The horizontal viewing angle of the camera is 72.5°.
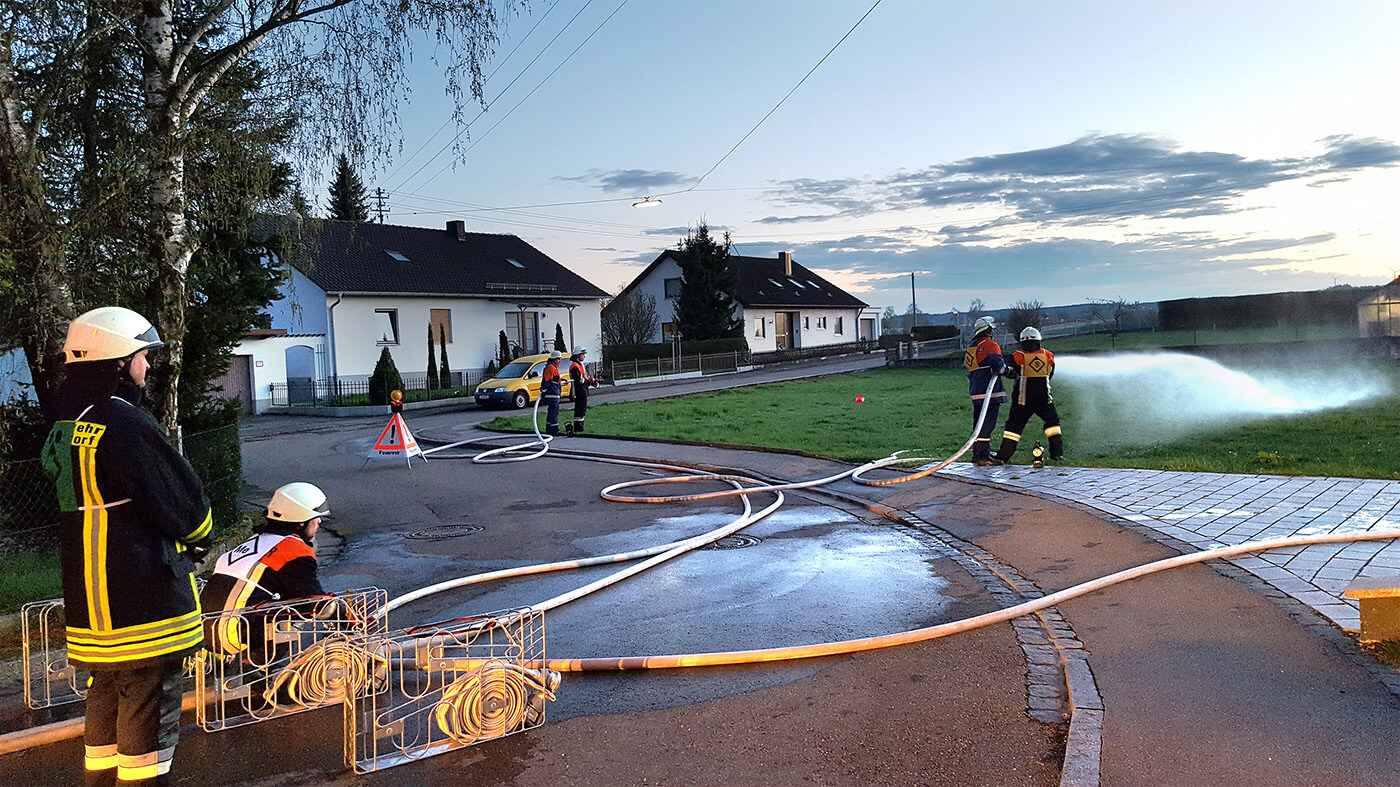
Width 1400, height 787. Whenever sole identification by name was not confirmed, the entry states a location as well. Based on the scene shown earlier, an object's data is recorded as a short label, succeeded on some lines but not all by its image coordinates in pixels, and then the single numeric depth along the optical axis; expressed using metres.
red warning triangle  16.50
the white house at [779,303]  61.34
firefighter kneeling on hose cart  5.26
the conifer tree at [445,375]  39.22
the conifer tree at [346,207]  55.44
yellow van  30.55
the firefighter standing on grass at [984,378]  13.84
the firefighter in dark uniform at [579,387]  20.52
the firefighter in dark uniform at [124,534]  3.83
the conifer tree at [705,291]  52.47
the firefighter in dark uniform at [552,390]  20.61
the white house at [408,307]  36.50
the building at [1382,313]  35.66
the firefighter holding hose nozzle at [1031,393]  13.46
